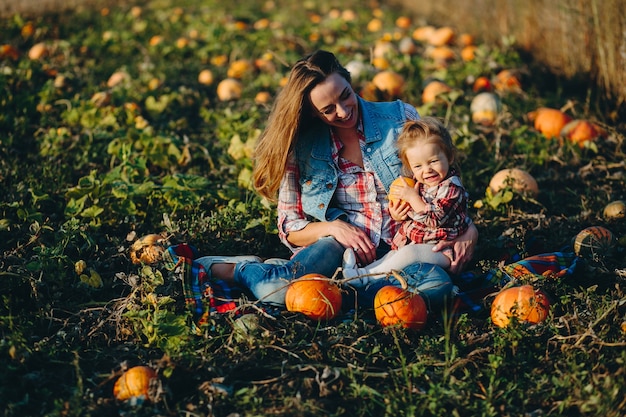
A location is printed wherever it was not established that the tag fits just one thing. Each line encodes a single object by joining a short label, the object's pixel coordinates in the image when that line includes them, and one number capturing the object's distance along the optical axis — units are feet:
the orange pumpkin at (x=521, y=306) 10.94
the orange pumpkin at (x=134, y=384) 9.80
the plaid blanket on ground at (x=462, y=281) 11.70
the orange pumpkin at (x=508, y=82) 20.88
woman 12.58
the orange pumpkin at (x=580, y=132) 17.38
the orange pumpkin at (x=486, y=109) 18.99
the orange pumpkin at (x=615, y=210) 14.37
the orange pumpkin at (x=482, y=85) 21.07
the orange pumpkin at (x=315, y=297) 11.31
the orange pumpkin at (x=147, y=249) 13.14
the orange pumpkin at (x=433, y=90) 20.12
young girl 12.03
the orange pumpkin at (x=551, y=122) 18.11
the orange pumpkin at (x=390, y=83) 20.45
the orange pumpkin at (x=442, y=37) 25.70
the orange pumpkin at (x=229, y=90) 21.79
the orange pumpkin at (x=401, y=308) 11.02
